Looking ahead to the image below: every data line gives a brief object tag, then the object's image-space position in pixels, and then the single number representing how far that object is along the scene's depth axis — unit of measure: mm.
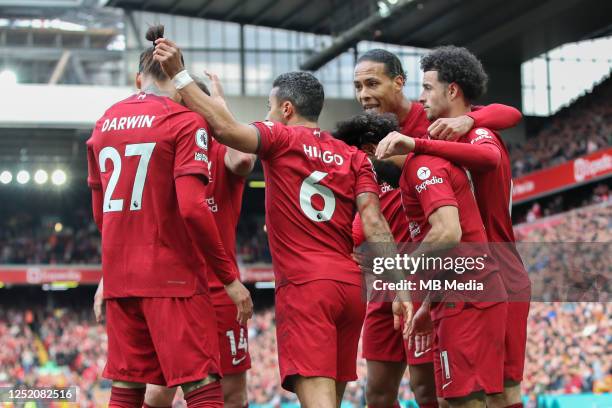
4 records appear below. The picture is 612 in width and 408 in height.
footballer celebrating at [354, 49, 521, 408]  11234
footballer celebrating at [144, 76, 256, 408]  11703
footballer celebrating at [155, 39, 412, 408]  9281
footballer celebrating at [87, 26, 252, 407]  9078
